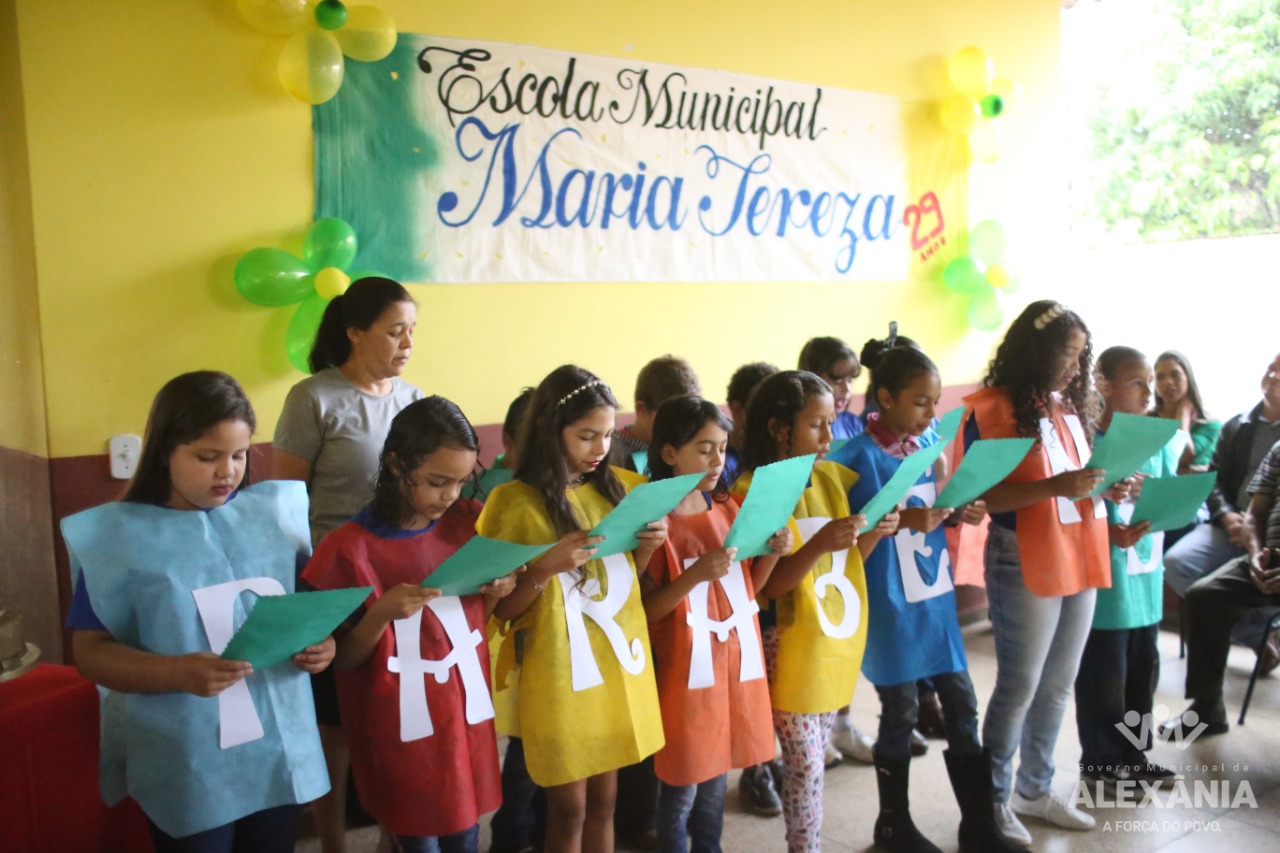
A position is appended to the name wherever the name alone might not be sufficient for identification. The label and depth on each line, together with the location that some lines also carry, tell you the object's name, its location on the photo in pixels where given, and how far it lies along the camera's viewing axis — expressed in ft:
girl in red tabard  5.92
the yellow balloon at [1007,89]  15.47
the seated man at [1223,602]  11.32
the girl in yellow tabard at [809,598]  7.44
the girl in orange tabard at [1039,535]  8.36
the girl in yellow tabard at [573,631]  6.40
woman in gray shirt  7.65
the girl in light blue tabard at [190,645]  5.24
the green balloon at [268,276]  9.73
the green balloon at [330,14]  9.82
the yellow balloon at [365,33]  10.13
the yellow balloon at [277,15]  9.56
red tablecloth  6.48
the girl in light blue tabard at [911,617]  7.98
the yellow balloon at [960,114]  15.20
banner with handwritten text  10.83
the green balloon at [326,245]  10.10
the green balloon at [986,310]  15.51
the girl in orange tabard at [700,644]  6.85
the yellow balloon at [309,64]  9.69
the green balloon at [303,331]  9.92
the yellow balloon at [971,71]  15.07
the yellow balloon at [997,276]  15.57
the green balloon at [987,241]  15.71
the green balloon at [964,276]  15.38
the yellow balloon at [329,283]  9.98
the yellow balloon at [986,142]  15.38
